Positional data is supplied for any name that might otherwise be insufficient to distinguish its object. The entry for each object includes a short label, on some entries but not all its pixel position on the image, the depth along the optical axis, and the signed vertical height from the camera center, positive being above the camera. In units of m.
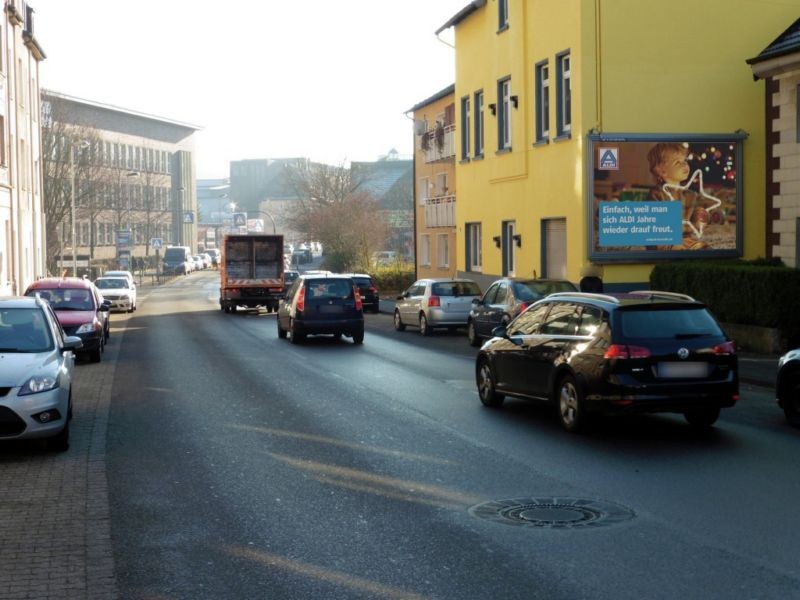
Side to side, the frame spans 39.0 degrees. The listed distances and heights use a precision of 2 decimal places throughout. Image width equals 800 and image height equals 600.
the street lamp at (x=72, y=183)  56.67 +4.12
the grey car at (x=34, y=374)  10.56 -1.06
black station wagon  11.34 -1.02
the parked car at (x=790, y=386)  12.45 -1.43
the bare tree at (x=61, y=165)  64.25 +5.86
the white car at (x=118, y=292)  45.38 -1.11
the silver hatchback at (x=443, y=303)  28.89 -1.06
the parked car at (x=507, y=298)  23.33 -0.79
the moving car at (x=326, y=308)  26.42 -1.07
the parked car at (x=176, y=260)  96.75 +0.29
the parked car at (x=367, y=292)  41.28 -1.09
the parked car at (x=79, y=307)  22.39 -0.90
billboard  27.17 +1.53
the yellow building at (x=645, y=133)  27.20 +3.14
